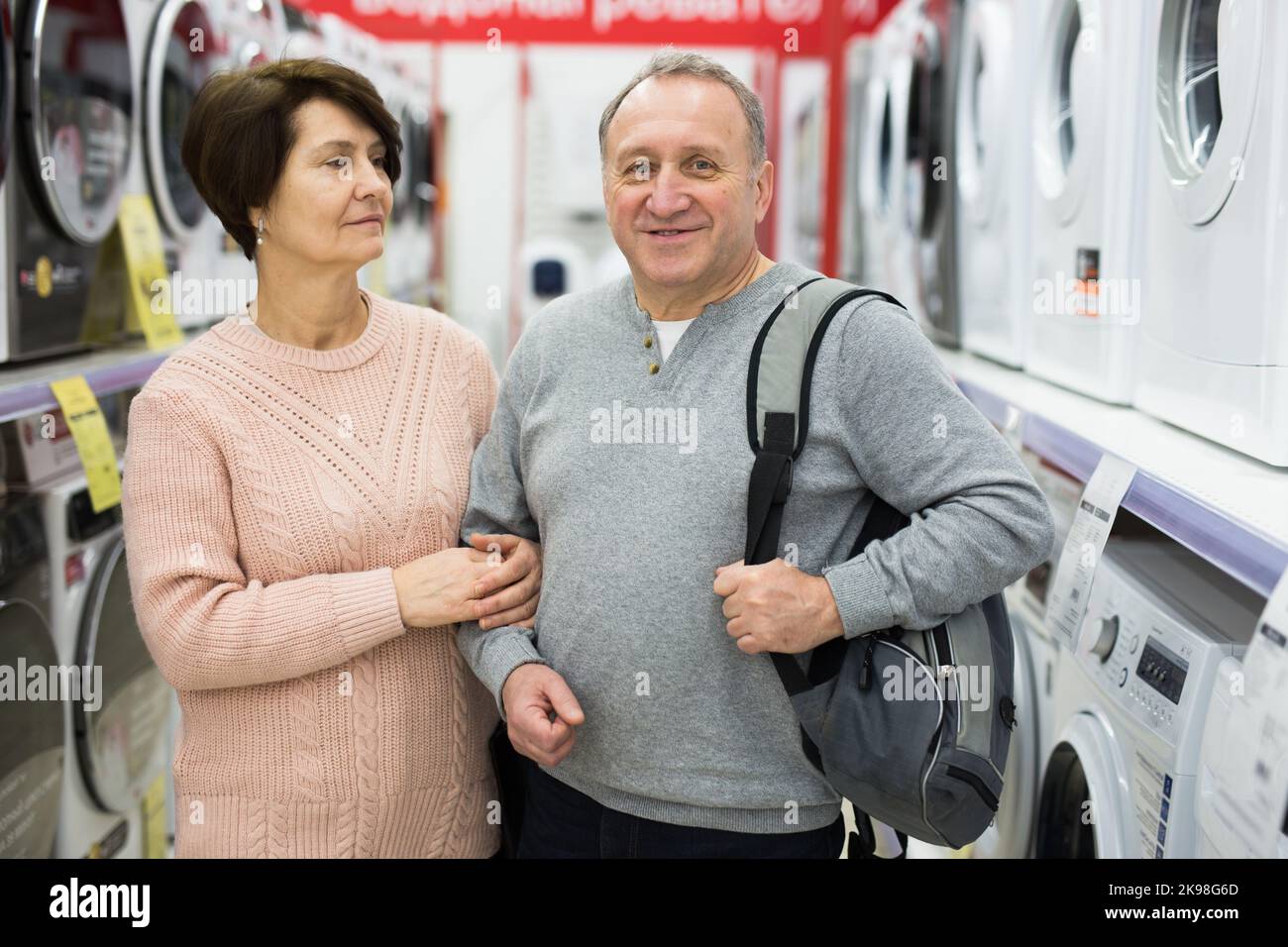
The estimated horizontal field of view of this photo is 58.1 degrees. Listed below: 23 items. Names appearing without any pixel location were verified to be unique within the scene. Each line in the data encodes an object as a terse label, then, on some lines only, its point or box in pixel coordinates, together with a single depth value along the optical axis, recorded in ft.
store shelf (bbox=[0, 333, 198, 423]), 5.40
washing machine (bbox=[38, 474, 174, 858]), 6.17
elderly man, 3.66
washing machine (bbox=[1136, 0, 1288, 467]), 4.44
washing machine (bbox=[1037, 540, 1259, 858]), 4.24
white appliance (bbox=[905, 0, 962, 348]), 9.64
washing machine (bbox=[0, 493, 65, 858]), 5.67
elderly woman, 4.07
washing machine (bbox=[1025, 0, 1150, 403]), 6.00
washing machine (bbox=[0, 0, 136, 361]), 6.03
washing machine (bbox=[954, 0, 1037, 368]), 7.88
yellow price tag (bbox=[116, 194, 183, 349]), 7.27
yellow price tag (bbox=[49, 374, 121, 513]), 5.74
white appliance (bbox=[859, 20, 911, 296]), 12.03
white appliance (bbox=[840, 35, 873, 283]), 15.02
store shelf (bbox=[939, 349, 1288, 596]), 3.69
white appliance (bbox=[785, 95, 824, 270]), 17.21
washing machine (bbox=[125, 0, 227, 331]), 7.45
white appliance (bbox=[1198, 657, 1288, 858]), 3.74
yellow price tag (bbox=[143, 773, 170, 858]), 7.40
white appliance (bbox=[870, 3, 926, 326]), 11.23
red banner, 16.66
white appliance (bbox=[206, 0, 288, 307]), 8.78
